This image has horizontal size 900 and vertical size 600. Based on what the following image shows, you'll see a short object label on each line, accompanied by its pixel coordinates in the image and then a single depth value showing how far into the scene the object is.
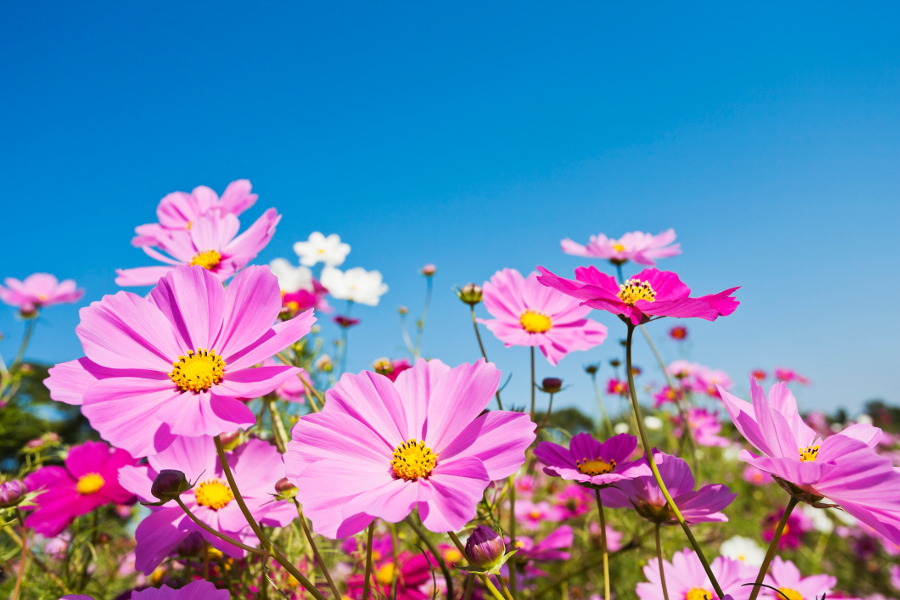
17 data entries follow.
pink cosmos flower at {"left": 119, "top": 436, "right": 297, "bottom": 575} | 0.25
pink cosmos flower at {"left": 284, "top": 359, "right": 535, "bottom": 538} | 0.20
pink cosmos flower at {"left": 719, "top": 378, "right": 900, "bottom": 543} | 0.20
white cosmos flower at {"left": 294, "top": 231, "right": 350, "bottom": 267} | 0.46
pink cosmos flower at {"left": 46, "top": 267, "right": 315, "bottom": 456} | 0.21
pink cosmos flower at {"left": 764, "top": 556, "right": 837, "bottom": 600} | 0.30
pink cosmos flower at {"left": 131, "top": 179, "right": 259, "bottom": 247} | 0.36
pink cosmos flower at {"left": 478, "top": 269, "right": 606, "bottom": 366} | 0.32
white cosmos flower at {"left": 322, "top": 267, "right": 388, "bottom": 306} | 0.54
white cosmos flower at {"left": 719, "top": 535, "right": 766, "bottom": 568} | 0.54
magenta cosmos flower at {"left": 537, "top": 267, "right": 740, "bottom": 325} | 0.23
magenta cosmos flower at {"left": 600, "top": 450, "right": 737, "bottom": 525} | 0.24
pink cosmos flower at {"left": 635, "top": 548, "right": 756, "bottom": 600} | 0.27
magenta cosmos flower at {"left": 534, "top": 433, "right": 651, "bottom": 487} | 0.25
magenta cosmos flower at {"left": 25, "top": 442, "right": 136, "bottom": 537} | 0.32
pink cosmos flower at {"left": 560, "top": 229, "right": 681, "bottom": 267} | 0.41
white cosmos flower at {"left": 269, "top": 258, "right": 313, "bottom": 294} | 0.48
